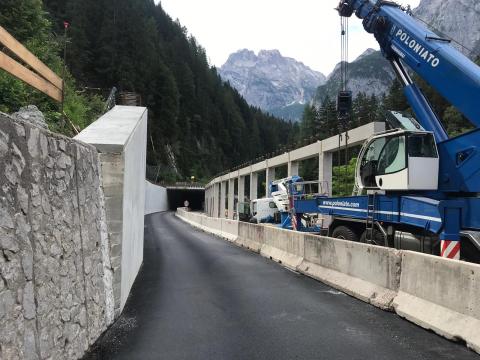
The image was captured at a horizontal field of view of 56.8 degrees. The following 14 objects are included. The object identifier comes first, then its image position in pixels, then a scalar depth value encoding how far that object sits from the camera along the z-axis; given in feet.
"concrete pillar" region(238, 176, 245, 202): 162.30
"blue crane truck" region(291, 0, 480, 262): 32.40
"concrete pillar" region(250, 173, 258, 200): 151.12
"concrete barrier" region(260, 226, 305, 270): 39.47
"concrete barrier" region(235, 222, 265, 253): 52.97
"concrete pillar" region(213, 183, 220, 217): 216.33
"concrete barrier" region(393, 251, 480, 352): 18.67
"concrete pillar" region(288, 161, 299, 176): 110.01
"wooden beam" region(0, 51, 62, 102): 15.10
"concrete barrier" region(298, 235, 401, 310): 24.99
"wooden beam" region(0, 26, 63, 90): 15.00
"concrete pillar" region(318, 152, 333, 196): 88.71
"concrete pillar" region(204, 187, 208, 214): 277.27
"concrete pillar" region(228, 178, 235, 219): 174.60
